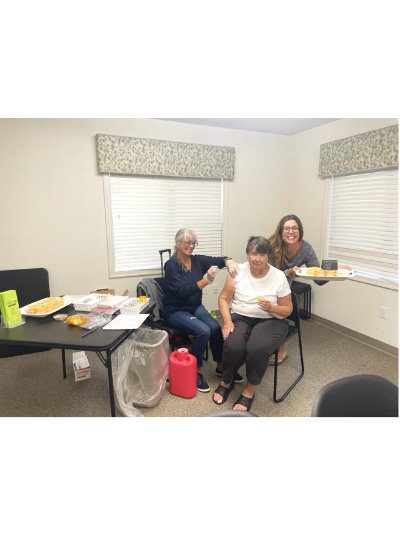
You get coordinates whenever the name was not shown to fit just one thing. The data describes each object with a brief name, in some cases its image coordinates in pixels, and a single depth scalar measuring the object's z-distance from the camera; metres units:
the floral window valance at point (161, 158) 2.81
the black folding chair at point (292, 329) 1.98
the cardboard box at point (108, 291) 2.79
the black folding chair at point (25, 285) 2.65
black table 1.38
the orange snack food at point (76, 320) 1.59
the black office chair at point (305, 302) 3.33
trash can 1.80
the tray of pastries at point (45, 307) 1.72
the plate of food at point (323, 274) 2.26
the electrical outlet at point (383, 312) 2.67
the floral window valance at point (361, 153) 2.48
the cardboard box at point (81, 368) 2.24
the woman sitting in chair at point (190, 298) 2.18
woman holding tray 2.42
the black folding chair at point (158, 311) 2.31
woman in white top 1.87
